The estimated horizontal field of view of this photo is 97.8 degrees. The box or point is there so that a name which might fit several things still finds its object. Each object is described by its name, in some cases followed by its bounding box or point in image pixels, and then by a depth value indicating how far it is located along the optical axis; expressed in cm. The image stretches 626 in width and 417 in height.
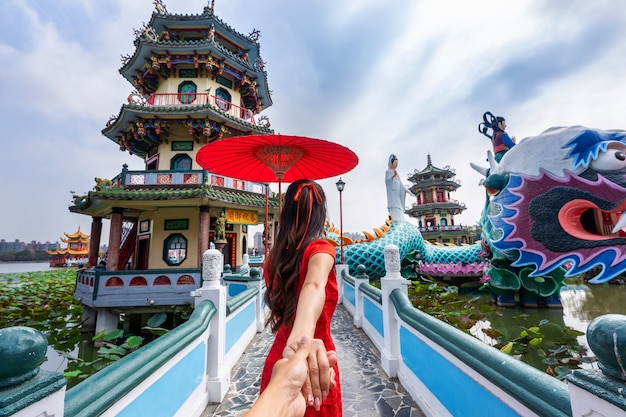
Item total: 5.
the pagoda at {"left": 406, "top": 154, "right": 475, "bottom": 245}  3158
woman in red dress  119
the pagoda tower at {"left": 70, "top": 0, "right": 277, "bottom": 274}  957
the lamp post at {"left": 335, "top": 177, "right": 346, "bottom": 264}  1007
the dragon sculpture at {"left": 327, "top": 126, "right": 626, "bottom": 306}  527
